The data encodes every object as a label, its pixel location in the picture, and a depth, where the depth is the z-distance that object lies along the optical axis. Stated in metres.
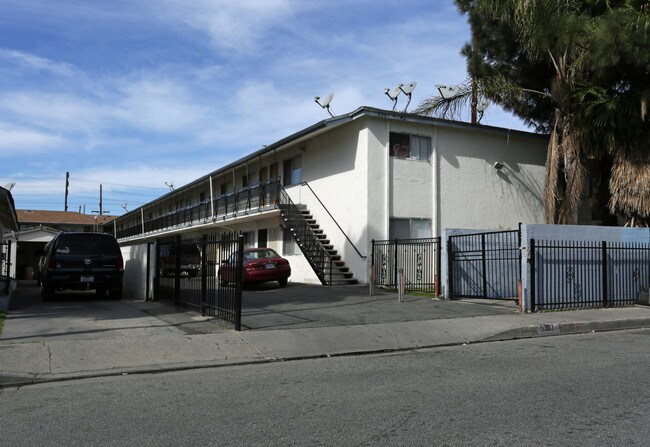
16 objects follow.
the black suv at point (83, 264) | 15.27
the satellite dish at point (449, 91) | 21.06
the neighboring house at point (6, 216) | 14.57
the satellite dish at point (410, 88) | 21.99
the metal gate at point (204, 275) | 10.23
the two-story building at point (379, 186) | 20.45
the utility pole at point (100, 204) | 74.82
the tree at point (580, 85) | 16.92
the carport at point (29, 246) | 37.17
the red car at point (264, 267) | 19.33
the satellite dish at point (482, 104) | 20.70
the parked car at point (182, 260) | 12.17
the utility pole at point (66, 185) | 73.44
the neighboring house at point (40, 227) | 37.59
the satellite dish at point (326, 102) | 22.73
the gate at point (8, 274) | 16.16
